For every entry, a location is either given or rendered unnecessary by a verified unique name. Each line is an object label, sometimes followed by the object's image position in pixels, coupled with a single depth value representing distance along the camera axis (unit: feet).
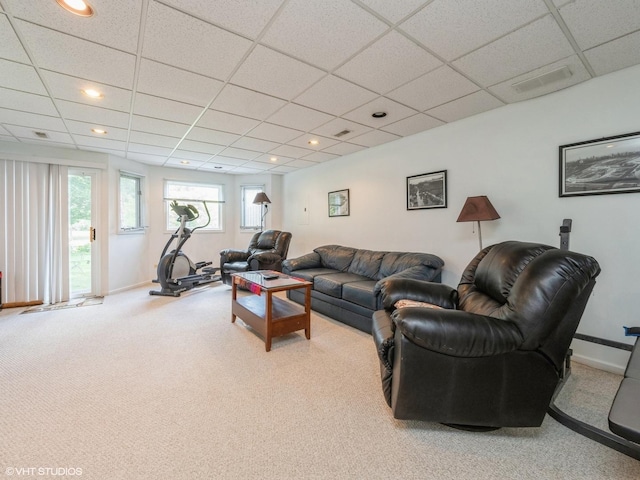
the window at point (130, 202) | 16.36
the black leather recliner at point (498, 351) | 4.46
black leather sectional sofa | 9.80
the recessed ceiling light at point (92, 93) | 7.98
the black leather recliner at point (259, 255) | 15.40
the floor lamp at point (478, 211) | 8.66
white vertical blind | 12.75
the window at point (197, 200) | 19.11
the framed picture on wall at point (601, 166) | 6.91
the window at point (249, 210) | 21.25
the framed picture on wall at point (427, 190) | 11.00
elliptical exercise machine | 14.83
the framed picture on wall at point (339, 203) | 15.39
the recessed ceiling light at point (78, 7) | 4.83
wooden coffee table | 8.46
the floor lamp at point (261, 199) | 18.63
